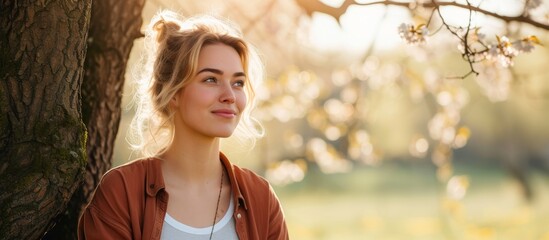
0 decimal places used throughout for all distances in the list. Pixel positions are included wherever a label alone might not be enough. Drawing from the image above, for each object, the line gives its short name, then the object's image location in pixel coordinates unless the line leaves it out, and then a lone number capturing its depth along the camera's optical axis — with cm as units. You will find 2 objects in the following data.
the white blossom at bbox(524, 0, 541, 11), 329
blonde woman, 254
